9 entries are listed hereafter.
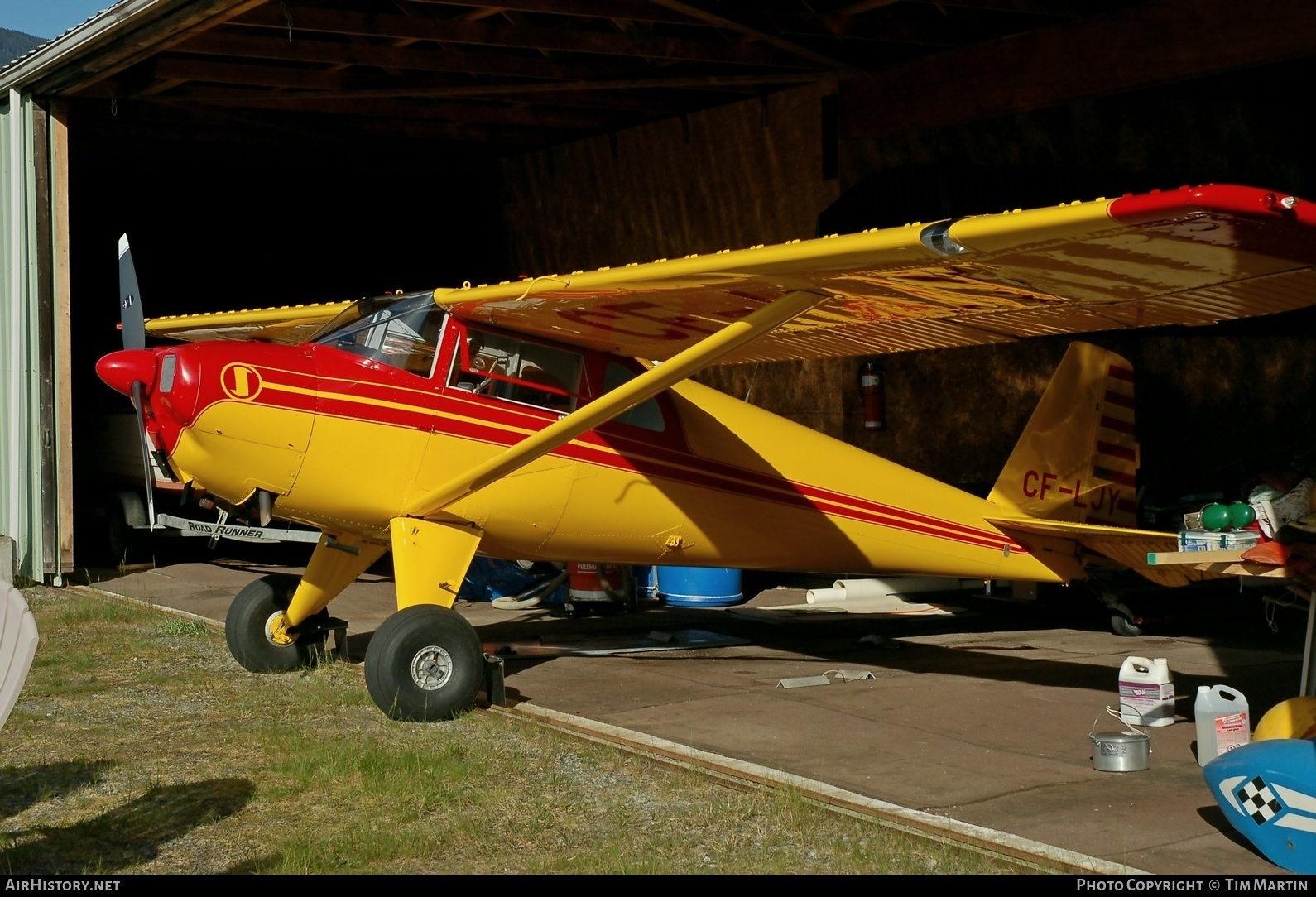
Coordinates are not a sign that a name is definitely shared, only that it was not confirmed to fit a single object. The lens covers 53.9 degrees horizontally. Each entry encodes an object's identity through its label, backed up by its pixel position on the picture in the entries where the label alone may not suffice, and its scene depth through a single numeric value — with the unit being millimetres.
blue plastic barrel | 12383
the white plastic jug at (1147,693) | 6570
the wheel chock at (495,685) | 7340
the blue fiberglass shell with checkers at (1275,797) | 4227
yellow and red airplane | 6148
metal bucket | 5715
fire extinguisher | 13555
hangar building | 11633
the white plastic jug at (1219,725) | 5598
